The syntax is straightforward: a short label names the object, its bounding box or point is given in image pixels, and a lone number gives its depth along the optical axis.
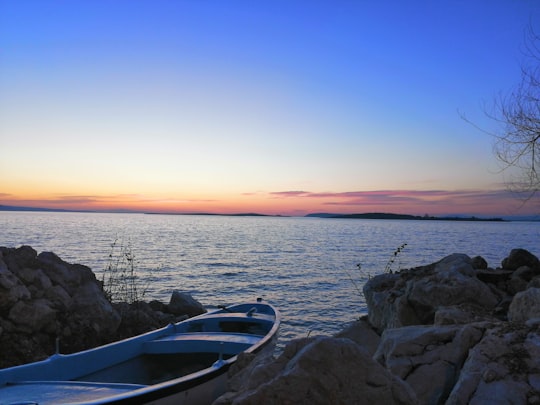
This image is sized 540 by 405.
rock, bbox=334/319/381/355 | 10.22
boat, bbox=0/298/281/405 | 6.20
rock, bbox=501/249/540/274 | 11.65
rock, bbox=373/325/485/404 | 5.05
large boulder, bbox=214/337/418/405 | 3.81
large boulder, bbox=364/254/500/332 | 8.73
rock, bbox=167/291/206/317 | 16.19
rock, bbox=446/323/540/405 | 4.23
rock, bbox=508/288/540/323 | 6.74
